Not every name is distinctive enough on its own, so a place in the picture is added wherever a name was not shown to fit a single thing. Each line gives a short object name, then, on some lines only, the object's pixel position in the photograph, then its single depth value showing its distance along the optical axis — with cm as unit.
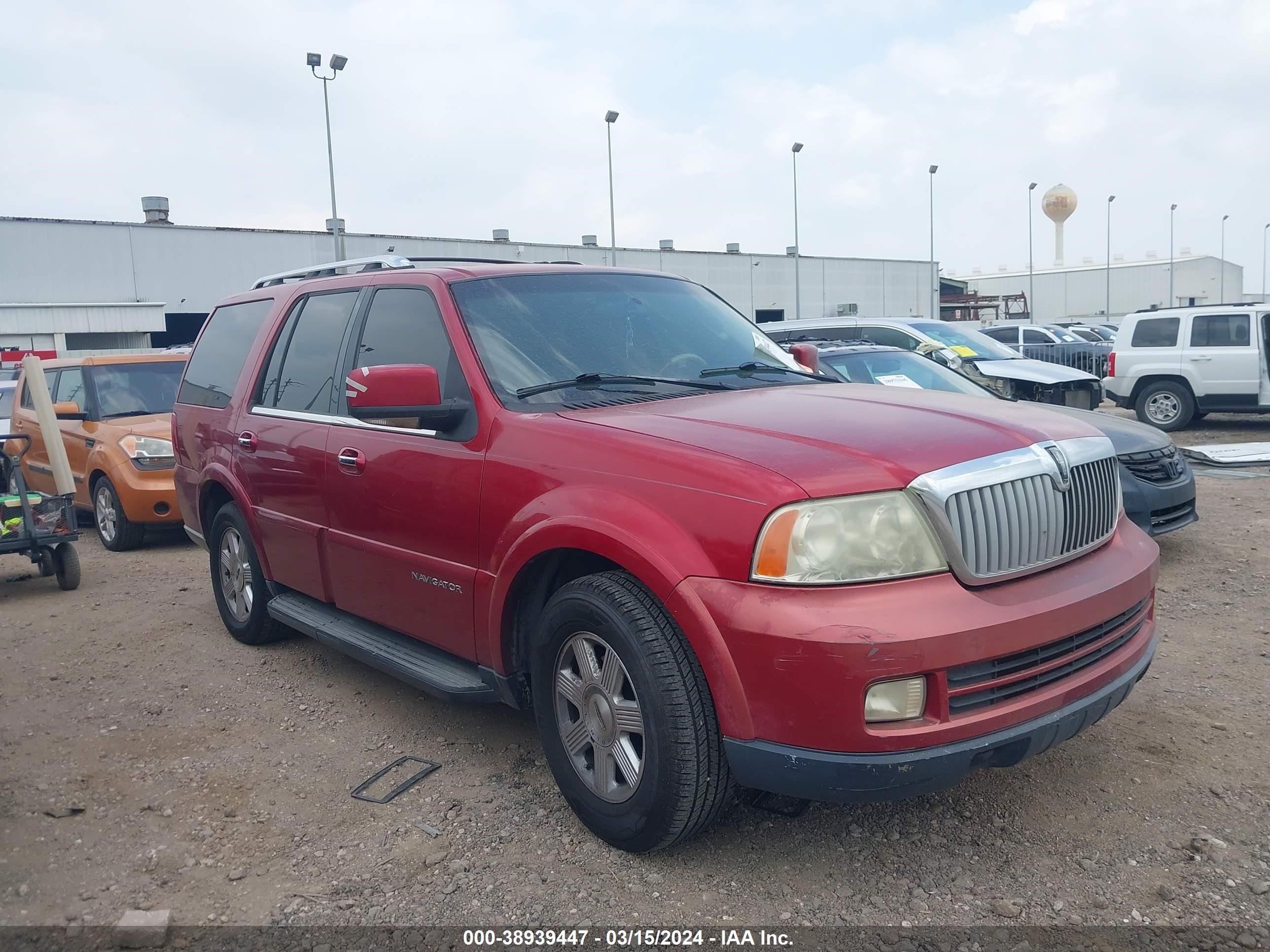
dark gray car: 643
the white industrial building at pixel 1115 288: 7800
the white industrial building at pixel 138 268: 3162
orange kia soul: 851
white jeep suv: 1387
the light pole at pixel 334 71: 2572
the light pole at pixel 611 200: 3276
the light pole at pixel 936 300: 5659
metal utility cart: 709
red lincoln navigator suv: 267
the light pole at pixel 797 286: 4131
